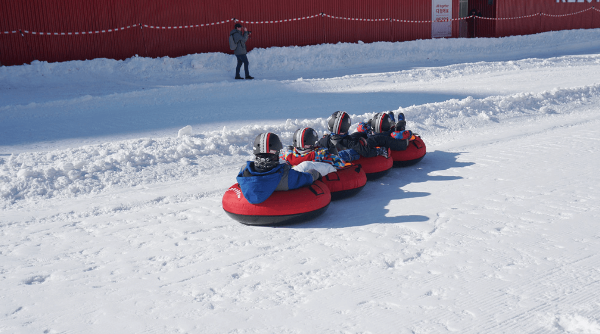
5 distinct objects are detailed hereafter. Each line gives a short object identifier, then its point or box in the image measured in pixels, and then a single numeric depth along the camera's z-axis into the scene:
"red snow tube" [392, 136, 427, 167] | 6.89
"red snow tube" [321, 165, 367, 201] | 5.55
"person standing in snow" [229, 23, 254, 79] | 14.95
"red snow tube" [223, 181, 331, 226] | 4.80
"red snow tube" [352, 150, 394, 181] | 6.25
